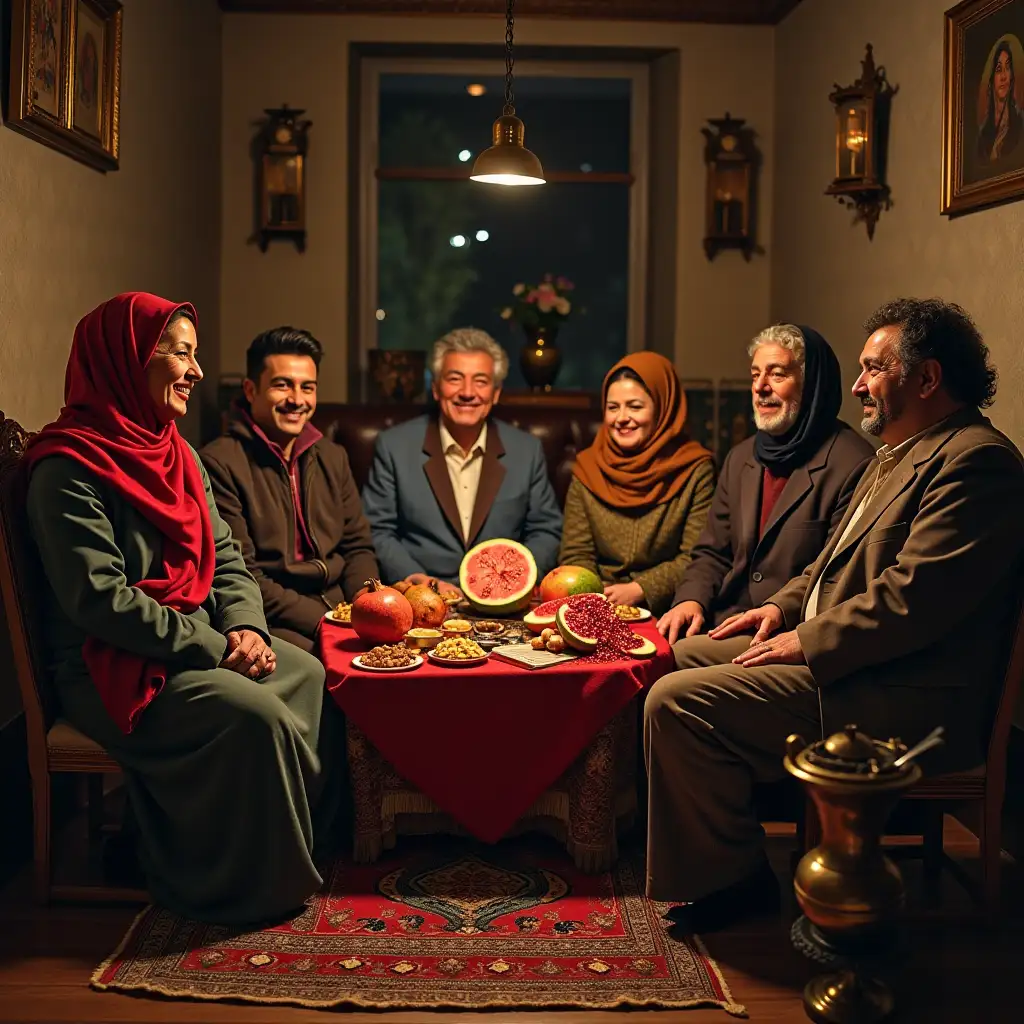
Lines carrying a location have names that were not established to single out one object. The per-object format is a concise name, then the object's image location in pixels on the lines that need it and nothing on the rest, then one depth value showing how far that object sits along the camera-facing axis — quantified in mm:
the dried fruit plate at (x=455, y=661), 3572
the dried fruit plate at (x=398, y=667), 3527
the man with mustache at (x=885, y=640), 3238
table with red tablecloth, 3531
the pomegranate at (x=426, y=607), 3963
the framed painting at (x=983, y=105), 3957
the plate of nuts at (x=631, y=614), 4129
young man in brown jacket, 4430
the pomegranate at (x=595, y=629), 3662
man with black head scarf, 4164
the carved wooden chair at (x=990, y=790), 3279
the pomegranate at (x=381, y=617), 3744
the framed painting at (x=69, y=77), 3748
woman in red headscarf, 3352
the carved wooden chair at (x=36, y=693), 3371
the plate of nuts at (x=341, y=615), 4086
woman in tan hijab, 4781
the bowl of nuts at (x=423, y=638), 3773
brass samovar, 2525
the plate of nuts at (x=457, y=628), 3926
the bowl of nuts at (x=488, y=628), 4051
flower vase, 6625
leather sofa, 5535
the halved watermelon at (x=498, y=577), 4344
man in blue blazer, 5070
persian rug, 3043
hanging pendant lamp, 4730
